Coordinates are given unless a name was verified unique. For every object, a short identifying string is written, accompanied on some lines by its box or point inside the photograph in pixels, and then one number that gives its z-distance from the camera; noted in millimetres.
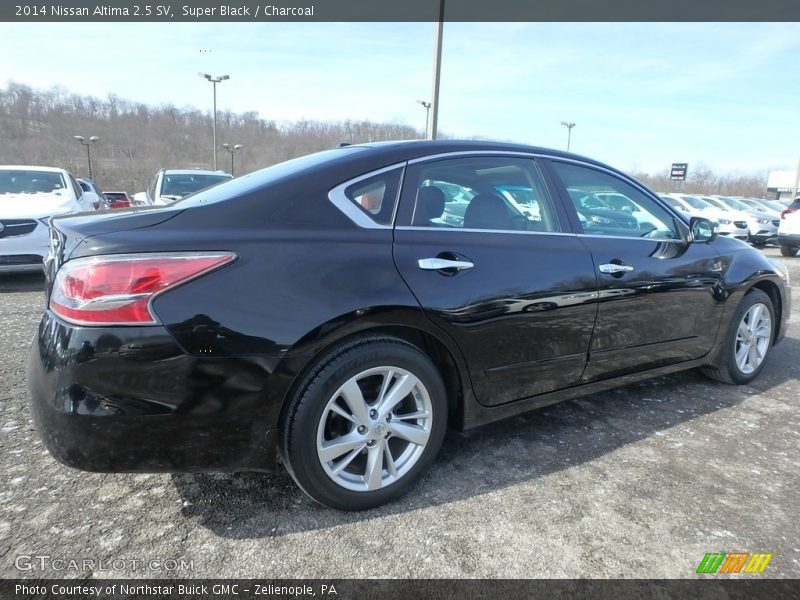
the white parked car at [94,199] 8531
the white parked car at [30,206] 6344
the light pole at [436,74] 10711
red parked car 25797
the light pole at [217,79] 32625
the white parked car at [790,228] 12422
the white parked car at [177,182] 9062
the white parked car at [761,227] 15969
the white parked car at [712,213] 16078
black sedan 1862
